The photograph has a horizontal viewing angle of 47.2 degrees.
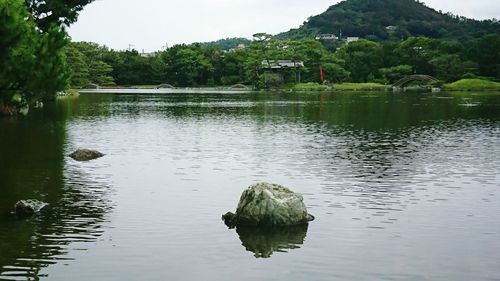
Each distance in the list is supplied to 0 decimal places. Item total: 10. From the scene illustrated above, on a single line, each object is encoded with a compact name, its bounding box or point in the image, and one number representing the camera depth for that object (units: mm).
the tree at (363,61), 144125
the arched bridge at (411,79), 130975
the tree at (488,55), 129500
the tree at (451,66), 132250
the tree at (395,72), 136500
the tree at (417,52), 140875
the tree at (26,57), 22828
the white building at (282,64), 141500
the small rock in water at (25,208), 19281
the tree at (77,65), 124094
